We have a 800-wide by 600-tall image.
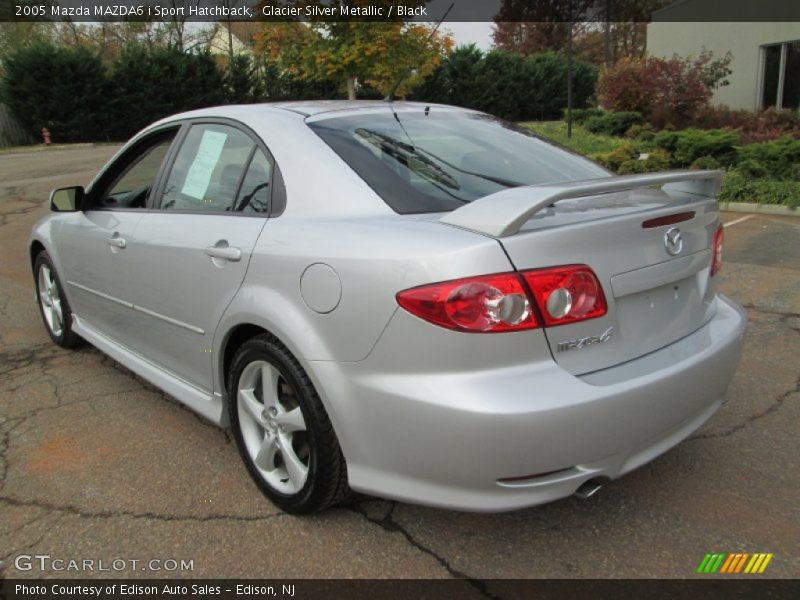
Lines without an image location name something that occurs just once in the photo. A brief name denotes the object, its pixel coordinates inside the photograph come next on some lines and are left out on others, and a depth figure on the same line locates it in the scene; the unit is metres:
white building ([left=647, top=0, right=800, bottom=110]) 15.48
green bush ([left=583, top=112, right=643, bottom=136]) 15.63
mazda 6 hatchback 1.97
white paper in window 3.05
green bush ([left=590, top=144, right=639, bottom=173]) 10.47
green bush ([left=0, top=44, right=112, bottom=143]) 23.70
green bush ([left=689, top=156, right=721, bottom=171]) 9.87
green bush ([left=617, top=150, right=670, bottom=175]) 9.96
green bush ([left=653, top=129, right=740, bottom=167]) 10.17
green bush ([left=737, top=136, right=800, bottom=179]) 9.12
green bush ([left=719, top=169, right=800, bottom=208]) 8.34
